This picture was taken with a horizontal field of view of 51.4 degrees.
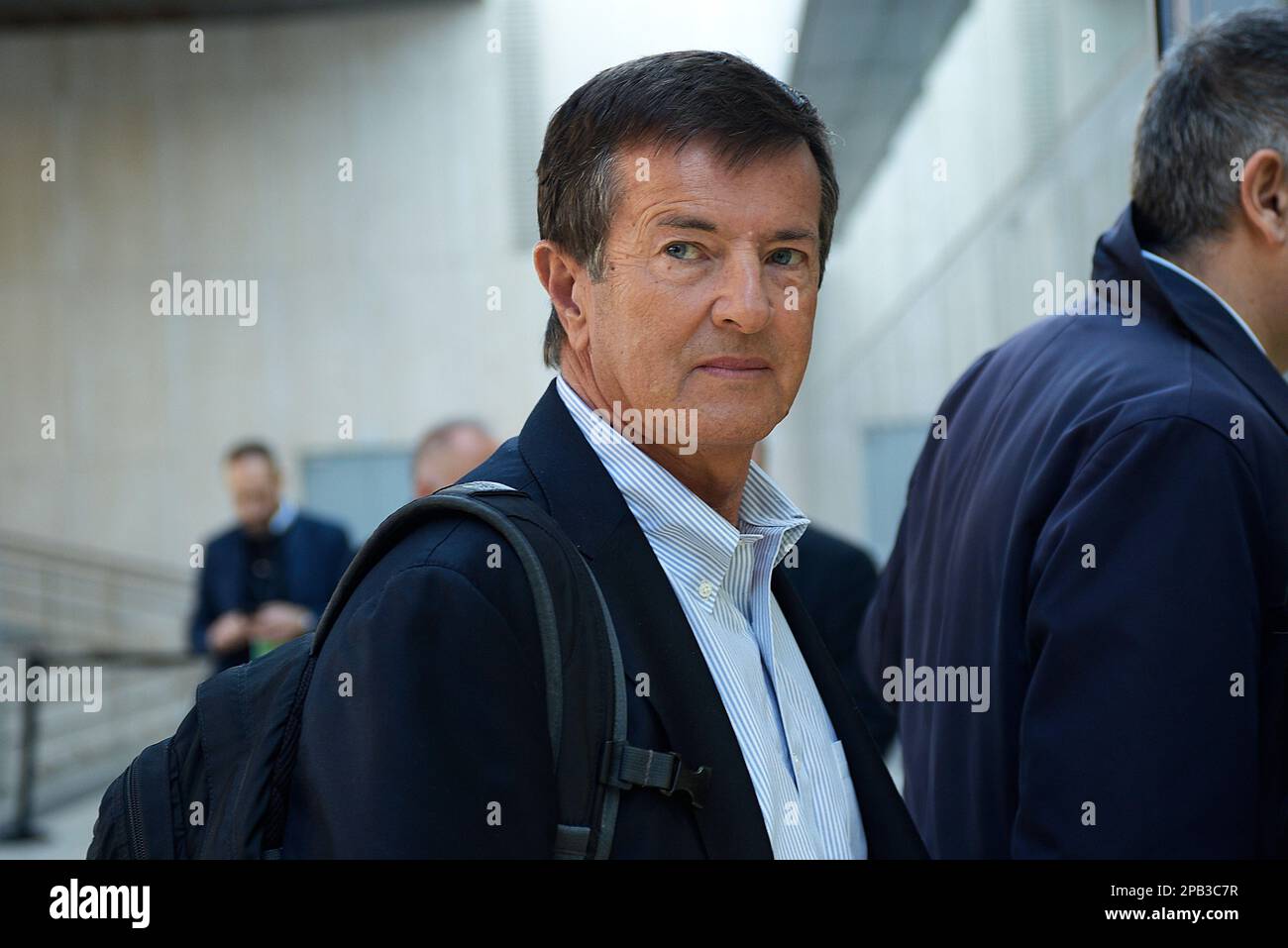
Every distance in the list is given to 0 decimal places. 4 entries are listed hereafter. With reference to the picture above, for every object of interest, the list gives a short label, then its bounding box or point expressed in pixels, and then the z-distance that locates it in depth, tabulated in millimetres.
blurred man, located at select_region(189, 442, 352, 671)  6301
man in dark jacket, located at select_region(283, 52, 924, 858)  1244
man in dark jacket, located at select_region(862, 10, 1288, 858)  1682
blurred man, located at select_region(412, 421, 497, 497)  4574
